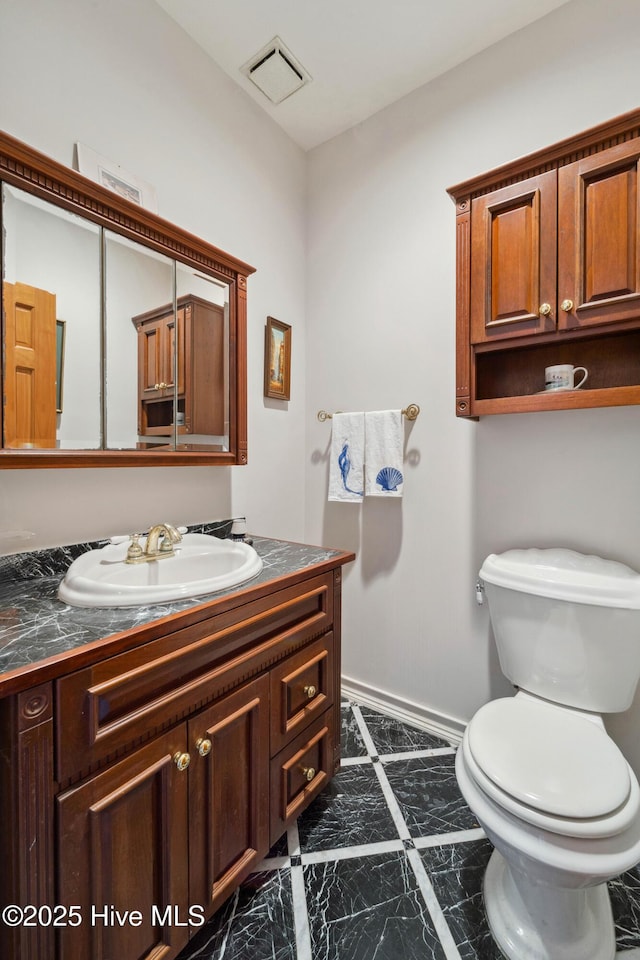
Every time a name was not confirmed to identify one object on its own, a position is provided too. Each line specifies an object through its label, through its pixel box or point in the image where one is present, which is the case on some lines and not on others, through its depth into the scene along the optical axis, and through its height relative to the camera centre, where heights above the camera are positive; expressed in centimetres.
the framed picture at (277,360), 184 +54
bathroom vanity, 65 -55
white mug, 126 +31
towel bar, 172 +28
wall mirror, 104 +45
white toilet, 84 -67
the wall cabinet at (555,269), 113 +62
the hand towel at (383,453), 173 +10
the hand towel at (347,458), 182 +9
